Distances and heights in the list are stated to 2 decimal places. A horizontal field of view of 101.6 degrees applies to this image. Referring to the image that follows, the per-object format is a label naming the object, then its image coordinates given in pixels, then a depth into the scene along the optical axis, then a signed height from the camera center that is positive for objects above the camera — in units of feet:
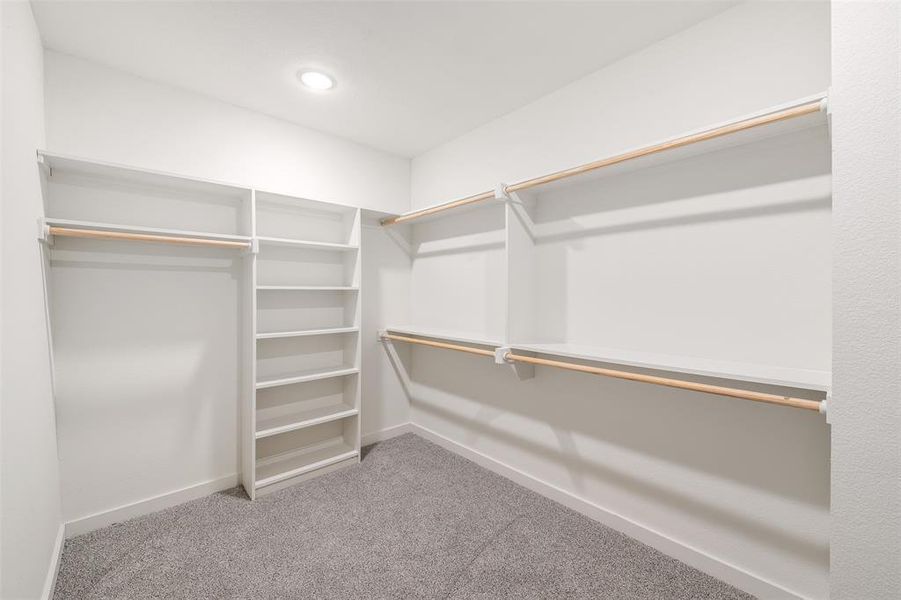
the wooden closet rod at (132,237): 5.46 +1.00
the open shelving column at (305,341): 7.95 -1.01
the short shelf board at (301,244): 7.32 +1.18
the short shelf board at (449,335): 7.42 -0.83
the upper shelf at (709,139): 3.94 +2.03
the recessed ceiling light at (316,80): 6.66 +4.06
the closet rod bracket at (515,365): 6.82 -1.28
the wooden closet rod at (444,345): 7.14 -1.02
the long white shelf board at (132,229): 5.44 +1.14
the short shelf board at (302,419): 7.49 -2.67
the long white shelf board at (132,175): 5.57 +2.12
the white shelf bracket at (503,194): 6.83 +1.95
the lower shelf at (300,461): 7.62 -3.65
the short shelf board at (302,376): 7.34 -1.67
